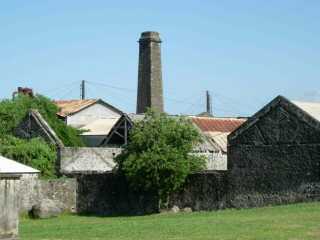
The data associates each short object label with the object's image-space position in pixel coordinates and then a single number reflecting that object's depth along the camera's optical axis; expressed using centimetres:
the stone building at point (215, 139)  4088
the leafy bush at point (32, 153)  3984
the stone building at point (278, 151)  3153
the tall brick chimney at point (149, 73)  6188
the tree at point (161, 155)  3444
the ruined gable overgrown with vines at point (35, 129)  4341
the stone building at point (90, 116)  5597
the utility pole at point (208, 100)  9144
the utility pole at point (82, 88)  9042
